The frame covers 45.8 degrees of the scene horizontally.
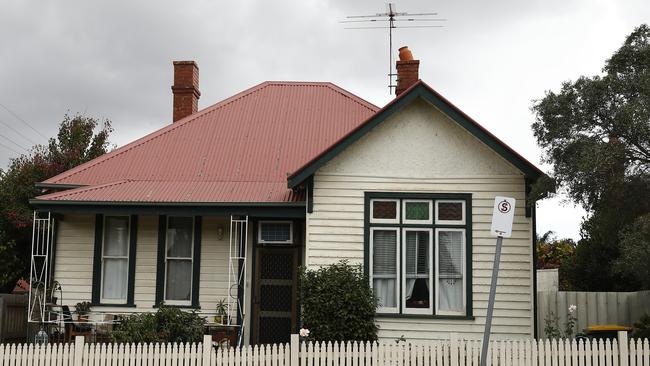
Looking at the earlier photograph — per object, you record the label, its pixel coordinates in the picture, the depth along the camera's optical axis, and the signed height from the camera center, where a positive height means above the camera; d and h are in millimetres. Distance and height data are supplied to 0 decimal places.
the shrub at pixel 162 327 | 13641 -867
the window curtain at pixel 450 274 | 13938 +176
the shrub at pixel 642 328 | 12930 -701
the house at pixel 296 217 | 13906 +1248
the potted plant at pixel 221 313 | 15173 -656
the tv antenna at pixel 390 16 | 21859 +7574
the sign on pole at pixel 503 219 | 8961 +762
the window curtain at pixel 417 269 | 14000 +261
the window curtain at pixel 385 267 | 14062 +290
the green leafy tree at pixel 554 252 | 27703 +1221
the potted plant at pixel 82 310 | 15461 -641
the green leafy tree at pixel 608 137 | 11102 +2241
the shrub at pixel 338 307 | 13318 -442
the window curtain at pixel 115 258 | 15953 +426
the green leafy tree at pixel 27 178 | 22188 +2951
